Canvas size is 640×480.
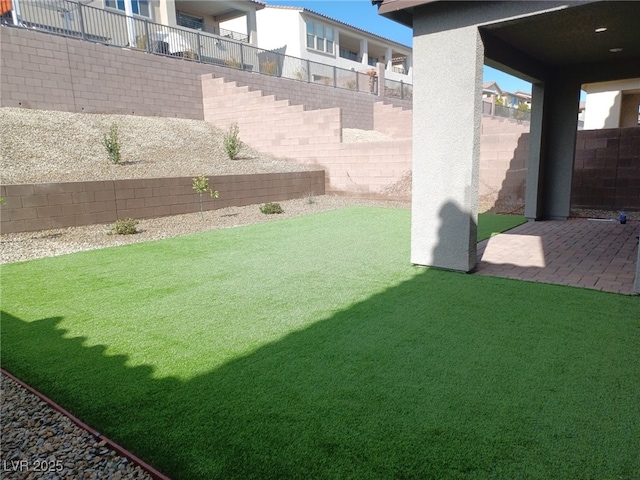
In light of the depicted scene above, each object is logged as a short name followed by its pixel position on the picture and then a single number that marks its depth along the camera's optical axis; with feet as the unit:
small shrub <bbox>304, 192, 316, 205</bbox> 39.78
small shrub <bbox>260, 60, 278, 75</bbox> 59.41
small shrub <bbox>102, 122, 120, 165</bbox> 33.50
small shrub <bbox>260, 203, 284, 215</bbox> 33.88
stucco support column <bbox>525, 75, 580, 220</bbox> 26.84
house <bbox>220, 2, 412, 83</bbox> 86.58
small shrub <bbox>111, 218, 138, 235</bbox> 25.43
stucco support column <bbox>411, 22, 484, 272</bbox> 15.52
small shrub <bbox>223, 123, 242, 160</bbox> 42.96
